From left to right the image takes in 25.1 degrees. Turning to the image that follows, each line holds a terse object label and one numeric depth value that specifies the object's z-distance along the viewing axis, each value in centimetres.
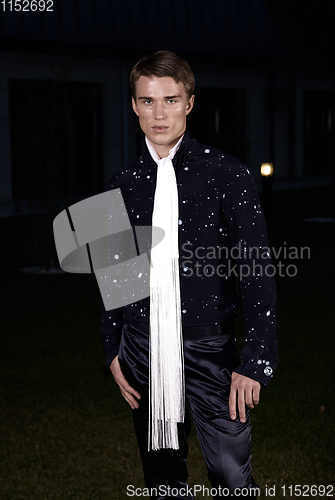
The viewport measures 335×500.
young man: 255
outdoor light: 853
